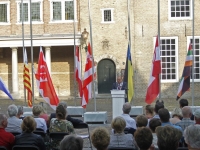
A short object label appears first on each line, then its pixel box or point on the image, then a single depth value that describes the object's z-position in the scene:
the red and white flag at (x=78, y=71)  16.72
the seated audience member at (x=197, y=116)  6.90
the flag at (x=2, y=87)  14.25
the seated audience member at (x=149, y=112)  8.71
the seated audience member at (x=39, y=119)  8.41
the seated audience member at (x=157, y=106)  8.83
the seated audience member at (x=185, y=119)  7.65
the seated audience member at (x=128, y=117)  8.74
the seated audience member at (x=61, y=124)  7.77
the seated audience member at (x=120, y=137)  6.38
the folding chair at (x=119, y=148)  5.97
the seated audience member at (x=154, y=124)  6.58
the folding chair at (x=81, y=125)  8.84
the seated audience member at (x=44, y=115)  9.16
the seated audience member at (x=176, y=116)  8.15
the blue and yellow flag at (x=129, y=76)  15.32
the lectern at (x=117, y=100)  15.01
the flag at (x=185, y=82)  15.12
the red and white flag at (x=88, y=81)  15.24
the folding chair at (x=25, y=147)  6.18
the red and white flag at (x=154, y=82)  14.31
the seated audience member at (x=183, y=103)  9.68
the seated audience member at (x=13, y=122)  8.28
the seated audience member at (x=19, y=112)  8.94
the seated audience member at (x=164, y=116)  7.22
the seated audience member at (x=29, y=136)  6.50
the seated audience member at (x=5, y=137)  6.67
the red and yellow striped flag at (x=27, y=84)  16.31
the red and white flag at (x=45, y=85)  13.82
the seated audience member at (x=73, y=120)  8.93
